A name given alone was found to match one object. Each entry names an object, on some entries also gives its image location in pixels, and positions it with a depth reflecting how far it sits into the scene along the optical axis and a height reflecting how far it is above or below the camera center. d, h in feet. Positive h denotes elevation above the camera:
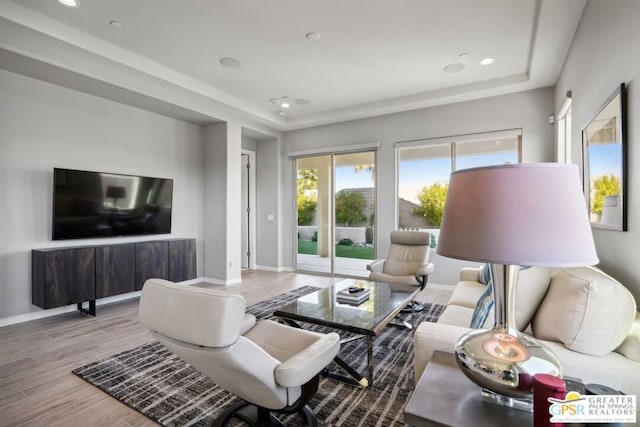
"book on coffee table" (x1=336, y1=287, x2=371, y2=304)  9.07 -2.42
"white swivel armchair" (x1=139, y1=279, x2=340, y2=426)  4.03 -1.88
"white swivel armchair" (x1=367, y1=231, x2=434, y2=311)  12.89 -1.89
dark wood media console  11.06 -2.20
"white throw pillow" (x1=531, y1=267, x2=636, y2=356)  4.15 -1.35
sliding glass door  18.88 +0.08
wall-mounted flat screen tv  12.13 +0.43
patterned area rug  6.23 -3.96
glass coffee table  7.30 -2.58
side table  3.12 -2.03
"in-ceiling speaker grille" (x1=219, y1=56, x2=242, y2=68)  12.29 +6.05
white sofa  4.03 -1.58
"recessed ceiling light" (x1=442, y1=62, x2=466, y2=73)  12.92 +6.11
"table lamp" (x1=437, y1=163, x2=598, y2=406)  2.96 -0.19
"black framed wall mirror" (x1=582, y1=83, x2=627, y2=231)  5.58 +1.02
